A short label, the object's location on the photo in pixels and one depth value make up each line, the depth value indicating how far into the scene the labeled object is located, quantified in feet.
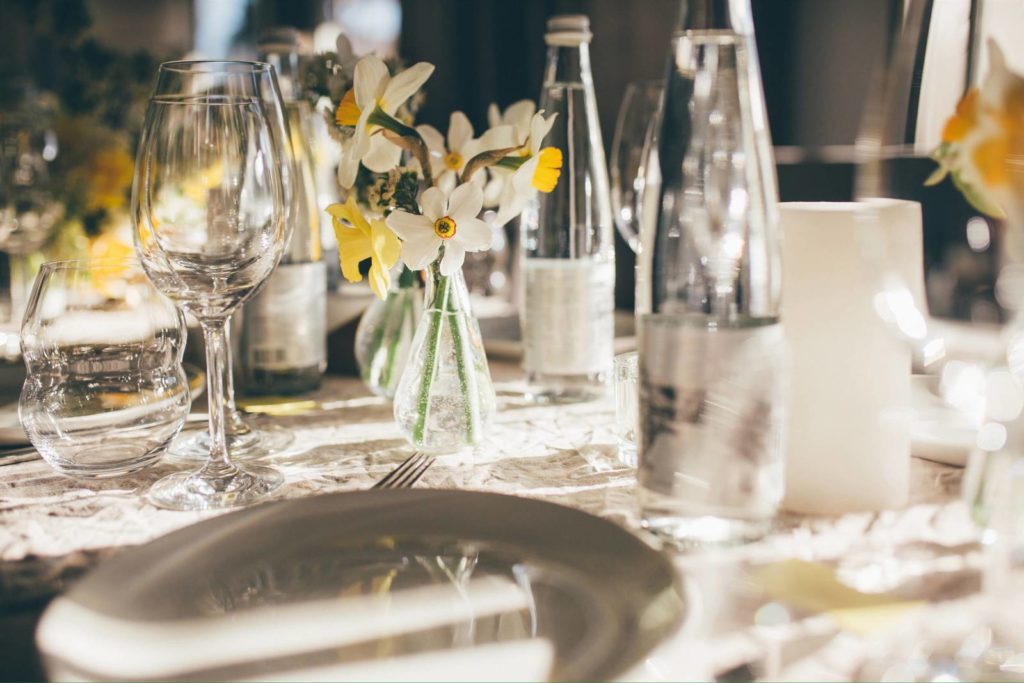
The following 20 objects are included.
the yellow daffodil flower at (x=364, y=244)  2.33
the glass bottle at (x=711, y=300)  1.73
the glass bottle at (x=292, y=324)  3.08
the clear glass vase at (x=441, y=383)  2.43
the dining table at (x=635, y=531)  1.43
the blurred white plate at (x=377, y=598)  1.36
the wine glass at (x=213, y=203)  2.14
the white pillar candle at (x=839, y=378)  1.91
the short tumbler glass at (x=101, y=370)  2.25
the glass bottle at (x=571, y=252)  2.98
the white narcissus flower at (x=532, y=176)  2.31
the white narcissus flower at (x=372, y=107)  2.27
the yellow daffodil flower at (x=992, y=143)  1.30
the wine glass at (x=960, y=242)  1.33
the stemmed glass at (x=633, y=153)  3.36
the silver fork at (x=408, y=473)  2.20
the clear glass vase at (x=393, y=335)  2.98
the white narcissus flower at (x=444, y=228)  2.27
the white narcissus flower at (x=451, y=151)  2.57
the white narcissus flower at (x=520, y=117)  2.37
